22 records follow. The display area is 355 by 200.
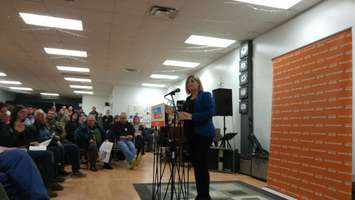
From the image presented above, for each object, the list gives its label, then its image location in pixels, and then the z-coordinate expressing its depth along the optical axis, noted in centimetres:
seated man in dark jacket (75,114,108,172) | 559
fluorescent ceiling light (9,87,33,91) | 1505
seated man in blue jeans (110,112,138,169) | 600
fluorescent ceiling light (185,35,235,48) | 586
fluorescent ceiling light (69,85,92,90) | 1339
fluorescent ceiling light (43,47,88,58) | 699
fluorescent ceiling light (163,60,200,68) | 798
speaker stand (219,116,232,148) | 612
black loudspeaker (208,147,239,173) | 582
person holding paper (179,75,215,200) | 281
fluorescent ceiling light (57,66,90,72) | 906
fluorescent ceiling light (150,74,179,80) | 1000
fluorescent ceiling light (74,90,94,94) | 1559
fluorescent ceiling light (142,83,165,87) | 1218
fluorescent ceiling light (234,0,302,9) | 408
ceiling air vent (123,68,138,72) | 900
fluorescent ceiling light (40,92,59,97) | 1745
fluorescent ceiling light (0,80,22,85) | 1283
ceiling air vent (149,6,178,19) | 436
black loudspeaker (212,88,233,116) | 603
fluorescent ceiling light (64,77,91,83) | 1119
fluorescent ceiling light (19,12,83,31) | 488
